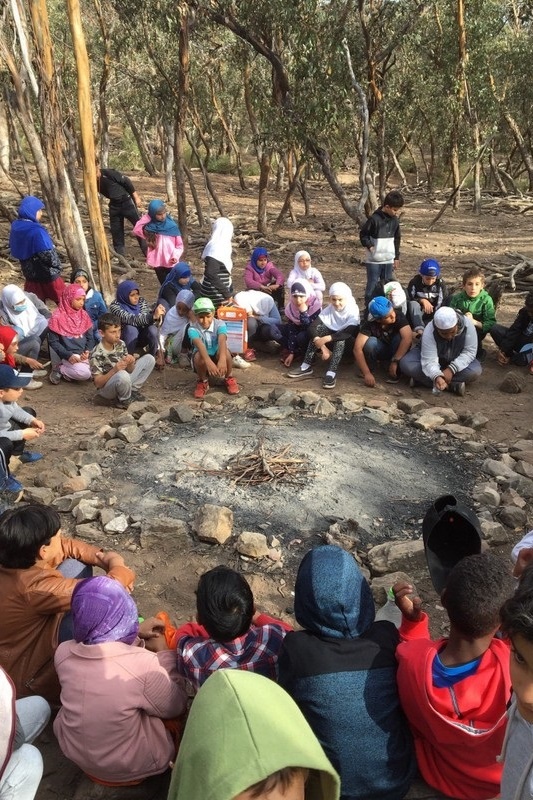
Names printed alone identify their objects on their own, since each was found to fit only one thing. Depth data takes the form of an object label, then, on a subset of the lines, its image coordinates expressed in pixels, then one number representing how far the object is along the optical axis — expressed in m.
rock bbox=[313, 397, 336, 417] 5.35
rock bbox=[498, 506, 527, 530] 3.94
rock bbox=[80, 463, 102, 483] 4.51
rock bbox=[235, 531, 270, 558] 3.69
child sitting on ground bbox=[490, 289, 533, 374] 6.30
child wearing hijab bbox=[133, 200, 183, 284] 8.12
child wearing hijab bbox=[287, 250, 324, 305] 7.01
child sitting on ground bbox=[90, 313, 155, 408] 5.82
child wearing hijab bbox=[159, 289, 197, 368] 6.66
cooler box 6.49
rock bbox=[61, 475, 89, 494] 4.35
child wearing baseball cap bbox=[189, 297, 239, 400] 6.06
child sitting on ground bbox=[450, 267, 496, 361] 6.34
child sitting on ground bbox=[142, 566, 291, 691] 2.24
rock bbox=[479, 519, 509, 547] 3.75
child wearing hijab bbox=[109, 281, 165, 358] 6.62
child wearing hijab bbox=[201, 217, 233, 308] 6.97
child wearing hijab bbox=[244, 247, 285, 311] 7.50
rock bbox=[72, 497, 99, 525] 4.02
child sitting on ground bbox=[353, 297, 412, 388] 6.10
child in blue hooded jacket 1.96
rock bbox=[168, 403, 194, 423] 5.32
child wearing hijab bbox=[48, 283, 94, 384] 6.39
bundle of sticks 4.28
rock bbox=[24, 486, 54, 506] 4.23
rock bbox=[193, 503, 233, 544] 3.78
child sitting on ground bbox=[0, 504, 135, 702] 2.58
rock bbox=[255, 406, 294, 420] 5.21
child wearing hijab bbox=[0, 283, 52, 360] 6.55
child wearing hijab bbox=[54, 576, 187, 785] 2.18
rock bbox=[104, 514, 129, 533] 3.95
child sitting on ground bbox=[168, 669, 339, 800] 1.31
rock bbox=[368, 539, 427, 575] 3.51
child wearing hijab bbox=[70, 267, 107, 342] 6.78
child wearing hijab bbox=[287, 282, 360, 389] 6.28
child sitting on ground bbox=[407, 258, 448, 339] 6.50
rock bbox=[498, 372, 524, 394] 5.96
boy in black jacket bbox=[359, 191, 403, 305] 7.40
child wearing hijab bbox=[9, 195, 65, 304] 7.19
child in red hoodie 1.93
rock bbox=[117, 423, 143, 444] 4.99
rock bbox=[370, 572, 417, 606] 3.38
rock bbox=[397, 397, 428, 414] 5.45
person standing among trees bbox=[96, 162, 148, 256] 10.09
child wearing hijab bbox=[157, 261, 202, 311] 7.16
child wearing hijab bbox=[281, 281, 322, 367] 6.58
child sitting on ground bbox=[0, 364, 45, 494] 4.48
